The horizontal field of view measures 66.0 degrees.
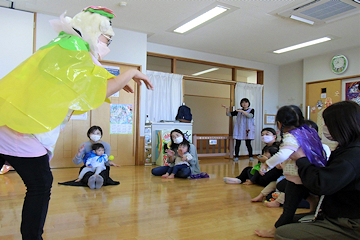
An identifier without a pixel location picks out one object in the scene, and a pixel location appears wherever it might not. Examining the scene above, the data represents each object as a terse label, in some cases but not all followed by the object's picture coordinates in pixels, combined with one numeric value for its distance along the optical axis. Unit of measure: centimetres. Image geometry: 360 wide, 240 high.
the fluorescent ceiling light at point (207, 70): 687
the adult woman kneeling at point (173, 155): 389
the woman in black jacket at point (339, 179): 120
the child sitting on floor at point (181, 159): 388
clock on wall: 589
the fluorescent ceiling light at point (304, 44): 535
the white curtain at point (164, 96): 567
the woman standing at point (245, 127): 633
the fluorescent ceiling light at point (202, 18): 409
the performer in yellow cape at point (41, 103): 108
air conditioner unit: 374
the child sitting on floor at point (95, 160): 334
